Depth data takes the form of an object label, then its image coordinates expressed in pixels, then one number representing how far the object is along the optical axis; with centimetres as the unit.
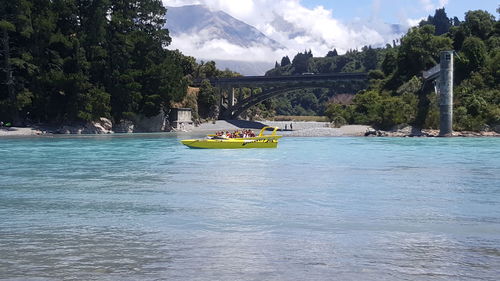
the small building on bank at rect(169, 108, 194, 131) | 11231
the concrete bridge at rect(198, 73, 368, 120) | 12350
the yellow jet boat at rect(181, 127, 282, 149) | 5606
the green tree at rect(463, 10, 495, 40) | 10538
